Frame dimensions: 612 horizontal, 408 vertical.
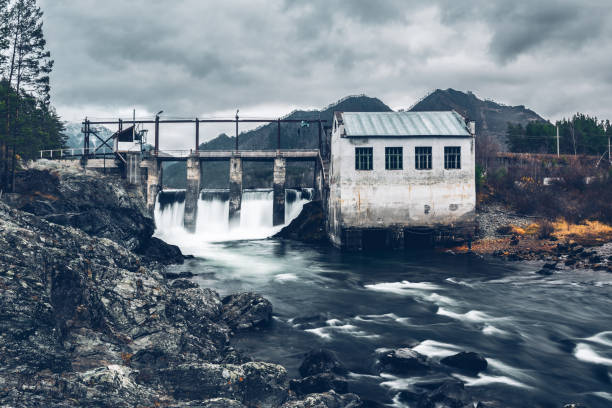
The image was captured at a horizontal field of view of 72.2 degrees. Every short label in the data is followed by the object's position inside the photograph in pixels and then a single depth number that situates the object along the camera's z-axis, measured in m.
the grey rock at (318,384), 10.81
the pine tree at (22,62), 35.41
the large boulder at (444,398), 10.11
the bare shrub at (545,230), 35.28
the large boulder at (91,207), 29.12
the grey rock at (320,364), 12.05
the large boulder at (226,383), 9.25
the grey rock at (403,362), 12.63
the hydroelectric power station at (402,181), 36.09
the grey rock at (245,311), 16.14
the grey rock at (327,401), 9.35
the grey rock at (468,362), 12.69
